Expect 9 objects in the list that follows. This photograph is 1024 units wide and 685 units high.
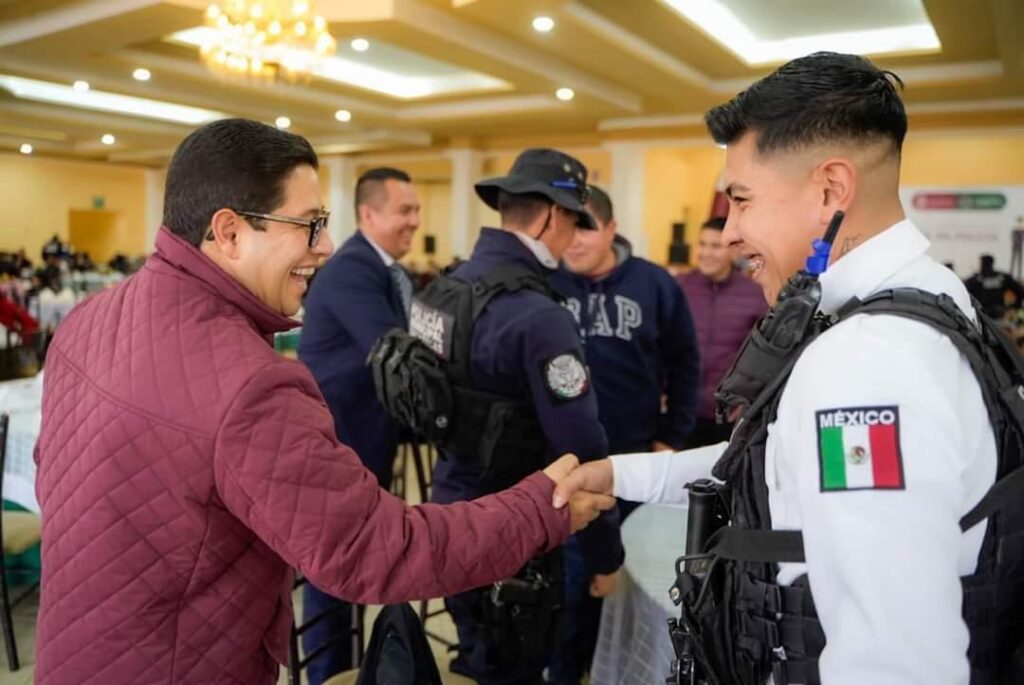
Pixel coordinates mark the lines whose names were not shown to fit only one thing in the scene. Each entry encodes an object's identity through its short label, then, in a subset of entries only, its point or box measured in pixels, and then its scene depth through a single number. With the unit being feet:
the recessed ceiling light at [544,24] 19.58
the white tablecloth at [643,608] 5.35
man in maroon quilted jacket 3.34
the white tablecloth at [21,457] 10.16
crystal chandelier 18.08
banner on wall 23.26
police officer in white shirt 2.45
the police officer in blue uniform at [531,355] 5.86
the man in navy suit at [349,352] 8.84
